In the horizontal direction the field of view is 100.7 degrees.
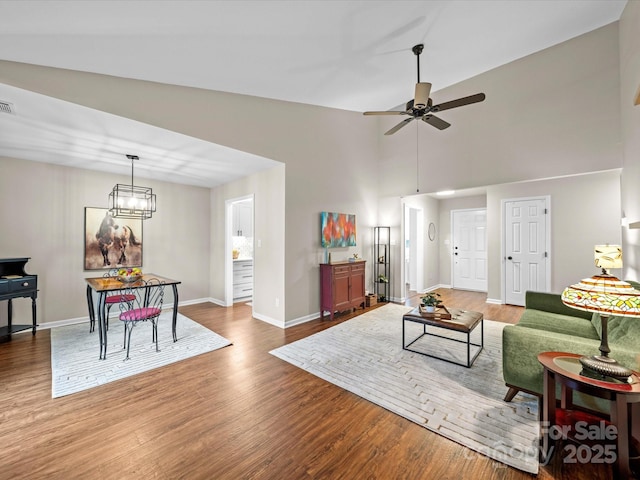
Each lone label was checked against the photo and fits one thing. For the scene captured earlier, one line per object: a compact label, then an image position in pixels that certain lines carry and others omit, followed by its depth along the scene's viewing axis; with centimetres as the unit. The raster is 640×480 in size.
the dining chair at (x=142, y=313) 316
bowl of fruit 342
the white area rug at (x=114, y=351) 264
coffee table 282
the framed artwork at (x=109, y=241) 448
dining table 305
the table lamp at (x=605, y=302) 145
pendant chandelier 393
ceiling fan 287
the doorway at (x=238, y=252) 548
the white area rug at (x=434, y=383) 185
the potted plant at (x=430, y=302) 323
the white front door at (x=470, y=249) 677
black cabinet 340
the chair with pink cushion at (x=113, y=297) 335
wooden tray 302
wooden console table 455
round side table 140
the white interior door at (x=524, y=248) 513
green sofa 178
